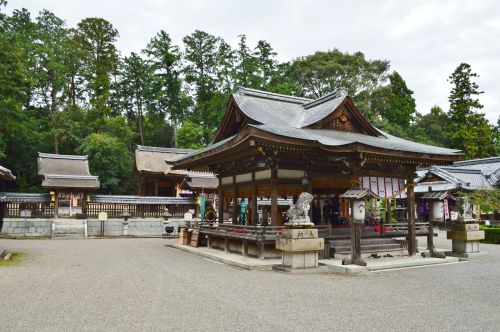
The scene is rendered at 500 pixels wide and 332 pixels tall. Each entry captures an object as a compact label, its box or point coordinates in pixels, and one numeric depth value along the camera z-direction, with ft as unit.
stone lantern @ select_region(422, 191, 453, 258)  43.80
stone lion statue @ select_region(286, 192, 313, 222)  36.42
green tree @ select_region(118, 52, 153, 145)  152.25
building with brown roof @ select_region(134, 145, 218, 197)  101.35
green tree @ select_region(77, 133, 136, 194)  120.06
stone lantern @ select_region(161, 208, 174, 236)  78.07
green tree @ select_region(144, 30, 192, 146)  153.89
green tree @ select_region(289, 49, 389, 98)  148.36
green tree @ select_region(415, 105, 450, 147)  168.35
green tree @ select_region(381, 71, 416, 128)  163.43
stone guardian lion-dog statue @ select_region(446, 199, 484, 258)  46.01
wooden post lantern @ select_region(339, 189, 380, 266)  37.22
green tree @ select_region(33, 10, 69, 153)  127.75
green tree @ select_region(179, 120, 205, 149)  141.30
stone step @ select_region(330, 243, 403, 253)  42.88
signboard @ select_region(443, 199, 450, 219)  100.37
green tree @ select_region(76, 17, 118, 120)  139.93
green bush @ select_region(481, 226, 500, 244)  65.82
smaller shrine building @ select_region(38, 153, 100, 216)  85.66
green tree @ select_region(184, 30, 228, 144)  158.30
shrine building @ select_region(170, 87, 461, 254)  39.42
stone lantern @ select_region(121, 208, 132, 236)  81.51
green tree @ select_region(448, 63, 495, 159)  133.69
